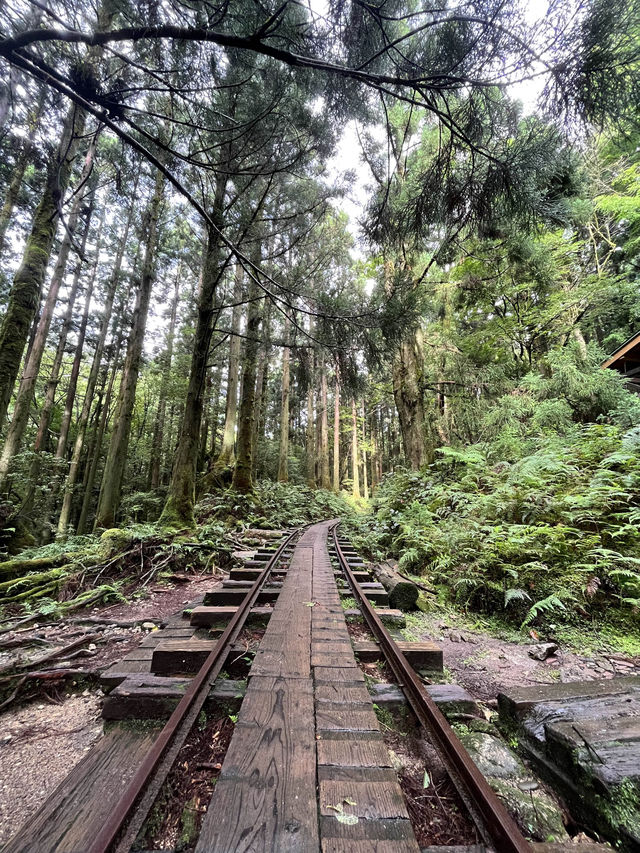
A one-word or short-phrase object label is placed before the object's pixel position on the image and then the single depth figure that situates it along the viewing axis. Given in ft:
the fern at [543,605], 12.38
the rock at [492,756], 6.03
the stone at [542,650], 11.03
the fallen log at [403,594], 15.46
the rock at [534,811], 4.94
